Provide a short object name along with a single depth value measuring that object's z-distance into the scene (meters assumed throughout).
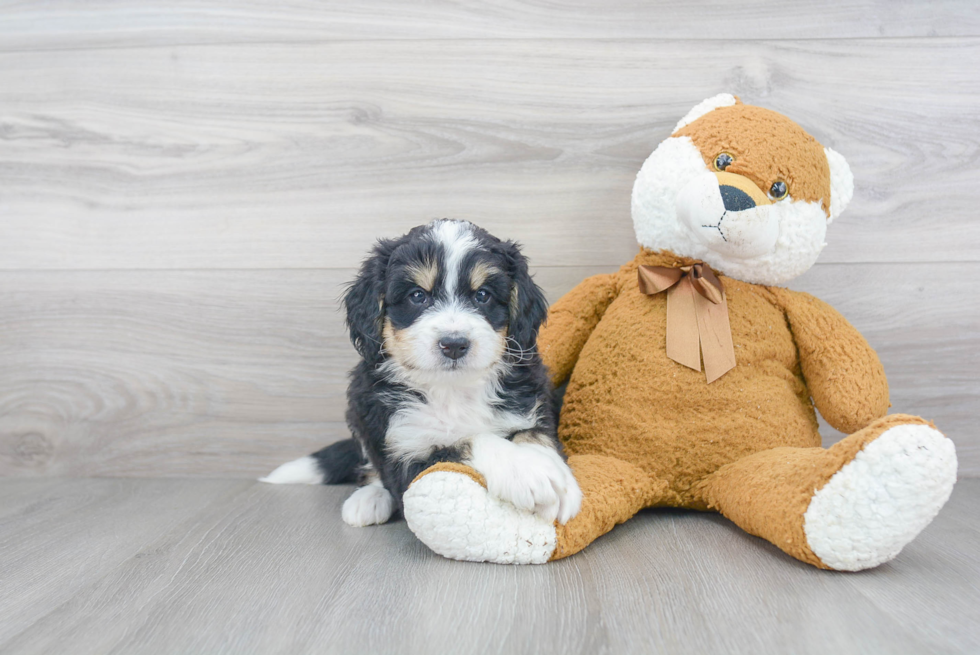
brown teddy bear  0.65
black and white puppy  0.65
